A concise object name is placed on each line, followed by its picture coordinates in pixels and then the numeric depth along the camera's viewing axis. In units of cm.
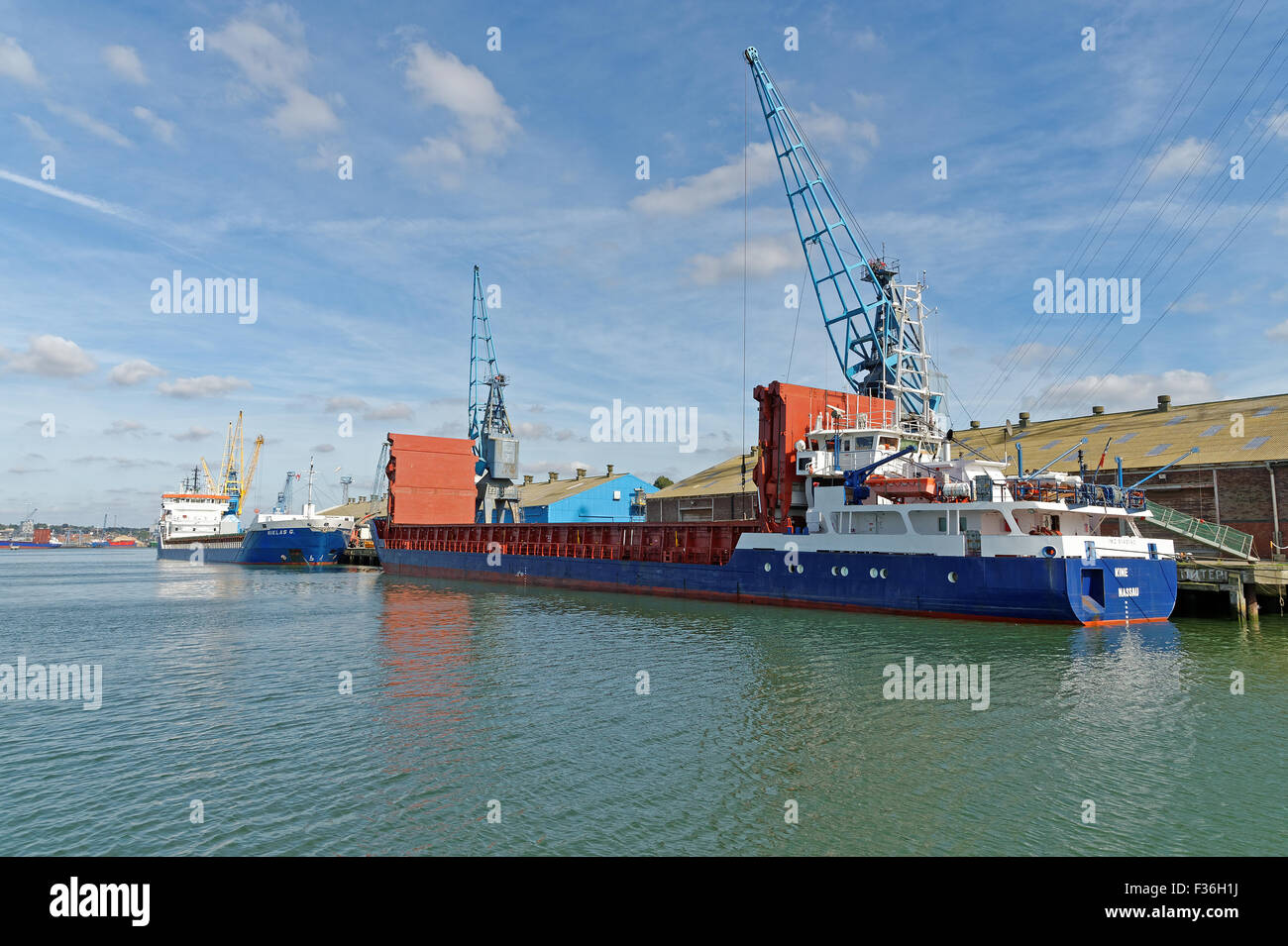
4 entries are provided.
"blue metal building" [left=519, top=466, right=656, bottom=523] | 7119
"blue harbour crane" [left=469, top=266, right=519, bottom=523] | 6725
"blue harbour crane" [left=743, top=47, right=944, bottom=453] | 3703
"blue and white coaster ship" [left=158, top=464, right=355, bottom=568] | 7469
